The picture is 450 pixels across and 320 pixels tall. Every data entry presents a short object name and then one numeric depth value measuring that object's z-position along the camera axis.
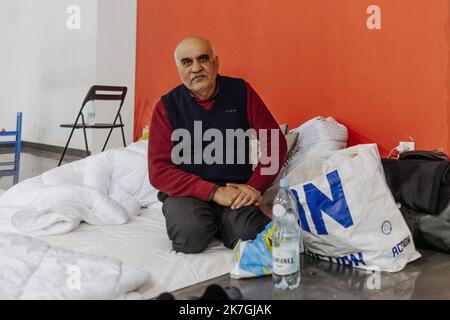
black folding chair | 3.59
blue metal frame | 3.41
